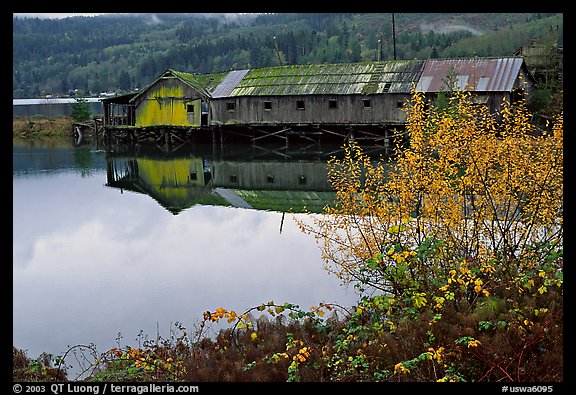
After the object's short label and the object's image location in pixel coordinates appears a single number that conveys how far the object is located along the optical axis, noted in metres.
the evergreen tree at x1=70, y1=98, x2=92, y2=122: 49.06
